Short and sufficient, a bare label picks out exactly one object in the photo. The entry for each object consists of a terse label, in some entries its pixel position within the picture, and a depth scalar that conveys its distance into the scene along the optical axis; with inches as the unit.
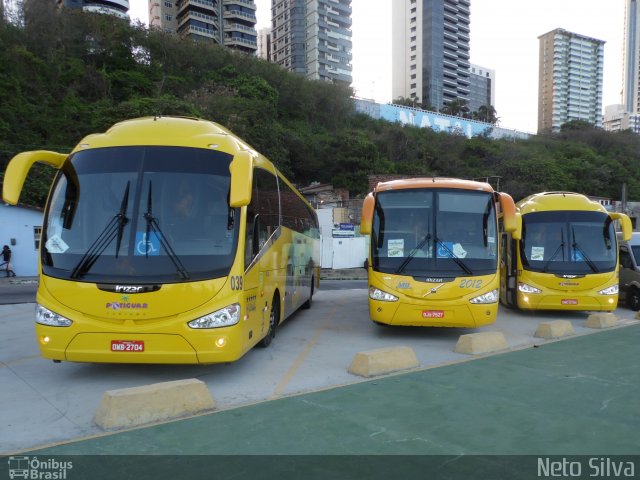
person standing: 930.1
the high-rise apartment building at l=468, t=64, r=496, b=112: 5403.5
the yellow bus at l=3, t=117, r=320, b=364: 229.5
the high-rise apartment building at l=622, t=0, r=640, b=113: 6225.4
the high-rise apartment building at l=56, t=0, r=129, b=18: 2988.7
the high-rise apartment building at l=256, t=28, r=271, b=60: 5163.9
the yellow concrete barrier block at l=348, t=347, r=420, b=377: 264.2
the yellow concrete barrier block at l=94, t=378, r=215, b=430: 188.4
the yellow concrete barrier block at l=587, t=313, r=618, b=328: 428.5
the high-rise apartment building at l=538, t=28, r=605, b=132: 5821.9
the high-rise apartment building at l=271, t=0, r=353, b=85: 3809.1
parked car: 555.2
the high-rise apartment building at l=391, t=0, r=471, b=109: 4569.4
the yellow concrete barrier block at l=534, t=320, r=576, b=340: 378.3
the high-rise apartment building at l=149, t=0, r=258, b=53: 3312.0
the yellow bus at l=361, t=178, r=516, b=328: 342.0
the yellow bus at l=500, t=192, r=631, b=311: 456.4
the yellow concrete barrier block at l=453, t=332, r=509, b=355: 323.3
